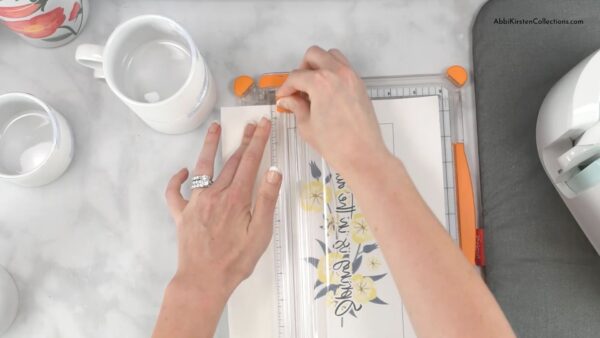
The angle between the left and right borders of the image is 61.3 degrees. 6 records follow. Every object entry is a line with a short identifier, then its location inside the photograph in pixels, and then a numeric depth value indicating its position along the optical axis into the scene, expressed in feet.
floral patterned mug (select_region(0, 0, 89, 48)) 1.63
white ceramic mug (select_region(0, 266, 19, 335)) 1.76
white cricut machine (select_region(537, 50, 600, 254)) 1.53
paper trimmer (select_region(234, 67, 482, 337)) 1.80
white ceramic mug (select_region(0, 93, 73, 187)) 1.79
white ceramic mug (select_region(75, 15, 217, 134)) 1.63
